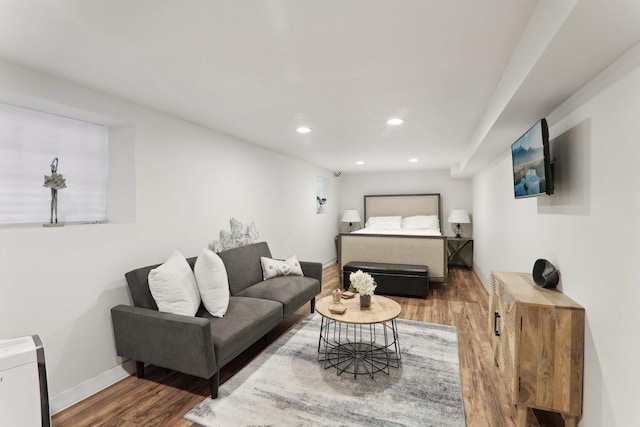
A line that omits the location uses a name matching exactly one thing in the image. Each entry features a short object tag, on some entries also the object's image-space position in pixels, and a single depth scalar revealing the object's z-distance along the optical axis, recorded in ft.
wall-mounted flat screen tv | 5.86
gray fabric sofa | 6.64
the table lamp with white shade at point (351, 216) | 23.79
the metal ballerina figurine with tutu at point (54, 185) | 6.94
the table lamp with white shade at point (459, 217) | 20.62
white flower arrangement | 8.57
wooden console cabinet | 5.37
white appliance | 4.69
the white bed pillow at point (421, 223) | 21.49
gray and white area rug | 6.29
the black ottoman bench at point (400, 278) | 14.43
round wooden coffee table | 8.05
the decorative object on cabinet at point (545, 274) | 6.42
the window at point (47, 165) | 6.59
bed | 15.66
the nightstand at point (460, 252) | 20.95
